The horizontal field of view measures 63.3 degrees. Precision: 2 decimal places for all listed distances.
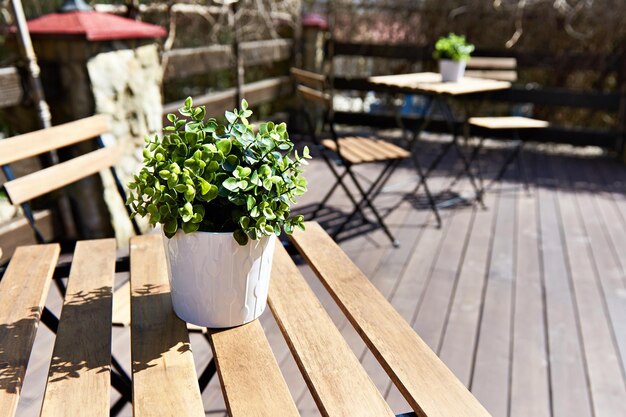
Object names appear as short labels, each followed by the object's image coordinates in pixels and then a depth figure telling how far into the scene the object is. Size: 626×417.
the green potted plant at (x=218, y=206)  0.82
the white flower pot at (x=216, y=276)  0.85
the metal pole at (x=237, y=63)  3.91
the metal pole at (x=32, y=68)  2.05
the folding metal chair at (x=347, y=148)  2.53
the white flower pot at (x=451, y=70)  3.14
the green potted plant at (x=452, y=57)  3.10
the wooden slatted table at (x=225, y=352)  0.72
